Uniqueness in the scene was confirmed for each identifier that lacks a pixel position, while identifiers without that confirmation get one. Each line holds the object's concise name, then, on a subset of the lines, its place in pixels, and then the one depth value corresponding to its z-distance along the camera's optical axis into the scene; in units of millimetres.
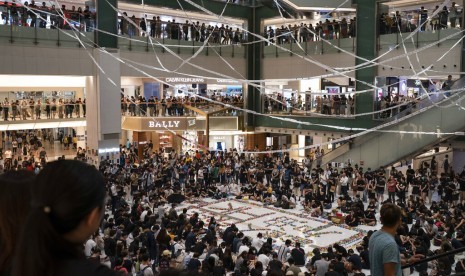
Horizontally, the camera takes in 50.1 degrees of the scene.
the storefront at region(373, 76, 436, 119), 22350
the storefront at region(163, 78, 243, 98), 25809
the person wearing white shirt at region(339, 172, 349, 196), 18281
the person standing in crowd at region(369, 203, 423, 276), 3135
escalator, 18234
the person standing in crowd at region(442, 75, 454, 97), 17703
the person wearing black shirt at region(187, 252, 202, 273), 9116
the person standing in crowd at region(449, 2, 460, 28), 20016
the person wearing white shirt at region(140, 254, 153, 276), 8732
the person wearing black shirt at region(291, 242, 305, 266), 10797
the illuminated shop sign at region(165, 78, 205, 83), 25253
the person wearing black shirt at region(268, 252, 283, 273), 8670
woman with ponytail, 1275
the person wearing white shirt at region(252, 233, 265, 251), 11633
